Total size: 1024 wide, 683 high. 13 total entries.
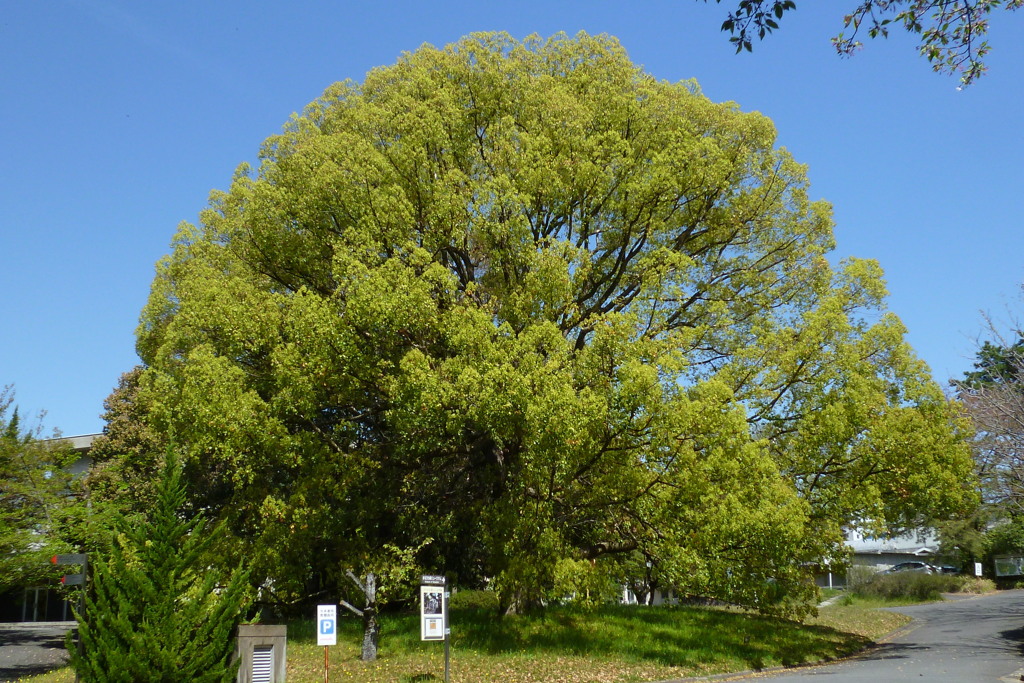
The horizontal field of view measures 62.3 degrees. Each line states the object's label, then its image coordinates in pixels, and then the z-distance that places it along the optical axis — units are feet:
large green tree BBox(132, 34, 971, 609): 50.98
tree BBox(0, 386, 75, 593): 65.00
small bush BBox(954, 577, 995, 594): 144.46
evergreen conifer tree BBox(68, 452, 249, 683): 35.22
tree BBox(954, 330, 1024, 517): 63.26
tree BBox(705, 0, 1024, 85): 21.81
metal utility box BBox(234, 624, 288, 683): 45.21
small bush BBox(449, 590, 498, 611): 76.23
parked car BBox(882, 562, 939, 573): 180.11
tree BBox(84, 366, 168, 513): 75.56
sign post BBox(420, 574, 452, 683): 45.70
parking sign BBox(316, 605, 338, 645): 43.47
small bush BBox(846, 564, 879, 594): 138.41
